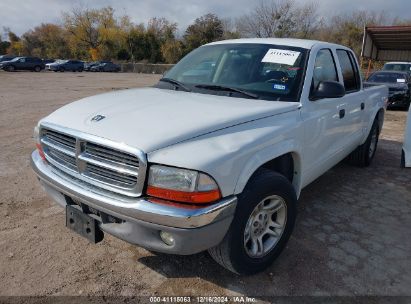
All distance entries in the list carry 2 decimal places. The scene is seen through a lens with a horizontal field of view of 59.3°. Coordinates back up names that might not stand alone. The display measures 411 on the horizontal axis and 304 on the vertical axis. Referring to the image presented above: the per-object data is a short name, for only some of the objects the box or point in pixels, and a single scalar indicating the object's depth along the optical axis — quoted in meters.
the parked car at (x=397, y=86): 12.46
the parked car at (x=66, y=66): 42.78
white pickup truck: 2.20
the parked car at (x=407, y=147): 5.48
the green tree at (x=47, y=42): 66.00
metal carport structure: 14.38
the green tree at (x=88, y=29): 63.50
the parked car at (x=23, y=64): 37.97
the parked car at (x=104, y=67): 46.94
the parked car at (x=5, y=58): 41.36
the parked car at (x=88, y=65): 47.12
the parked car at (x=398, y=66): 16.12
